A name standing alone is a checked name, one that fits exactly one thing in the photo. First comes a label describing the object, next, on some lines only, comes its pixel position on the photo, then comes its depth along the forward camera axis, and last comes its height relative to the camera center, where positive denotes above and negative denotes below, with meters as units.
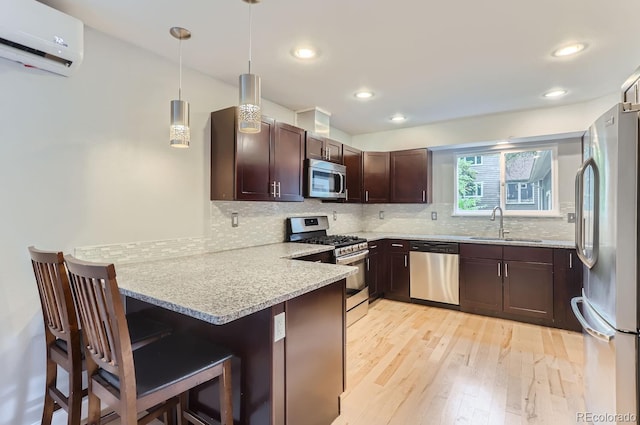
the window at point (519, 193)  3.99 +0.25
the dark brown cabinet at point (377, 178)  4.58 +0.50
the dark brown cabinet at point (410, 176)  4.37 +0.51
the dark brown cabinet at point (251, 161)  2.61 +0.46
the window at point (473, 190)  4.31 +0.31
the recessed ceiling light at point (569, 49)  2.23 +1.20
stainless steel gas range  3.37 -0.43
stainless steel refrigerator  1.45 -0.28
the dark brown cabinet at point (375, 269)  4.04 -0.77
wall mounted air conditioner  1.54 +0.92
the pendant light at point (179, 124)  1.96 +0.55
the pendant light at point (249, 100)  1.65 +0.60
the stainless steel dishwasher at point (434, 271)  3.84 -0.76
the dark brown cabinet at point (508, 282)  3.35 -0.80
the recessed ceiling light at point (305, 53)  2.29 +1.21
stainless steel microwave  3.37 +0.38
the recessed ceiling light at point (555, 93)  3.10 +1.21
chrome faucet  4.04 -0.15
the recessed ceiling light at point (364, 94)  3.19 +1.23
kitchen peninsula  1.36 -0.58
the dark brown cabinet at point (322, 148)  3.45 +0.75
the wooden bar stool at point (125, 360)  1.10 -0.64
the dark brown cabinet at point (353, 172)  4.20 +0.56
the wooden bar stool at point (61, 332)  1.39 -0.63
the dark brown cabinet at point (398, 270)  4.13 -0.78
